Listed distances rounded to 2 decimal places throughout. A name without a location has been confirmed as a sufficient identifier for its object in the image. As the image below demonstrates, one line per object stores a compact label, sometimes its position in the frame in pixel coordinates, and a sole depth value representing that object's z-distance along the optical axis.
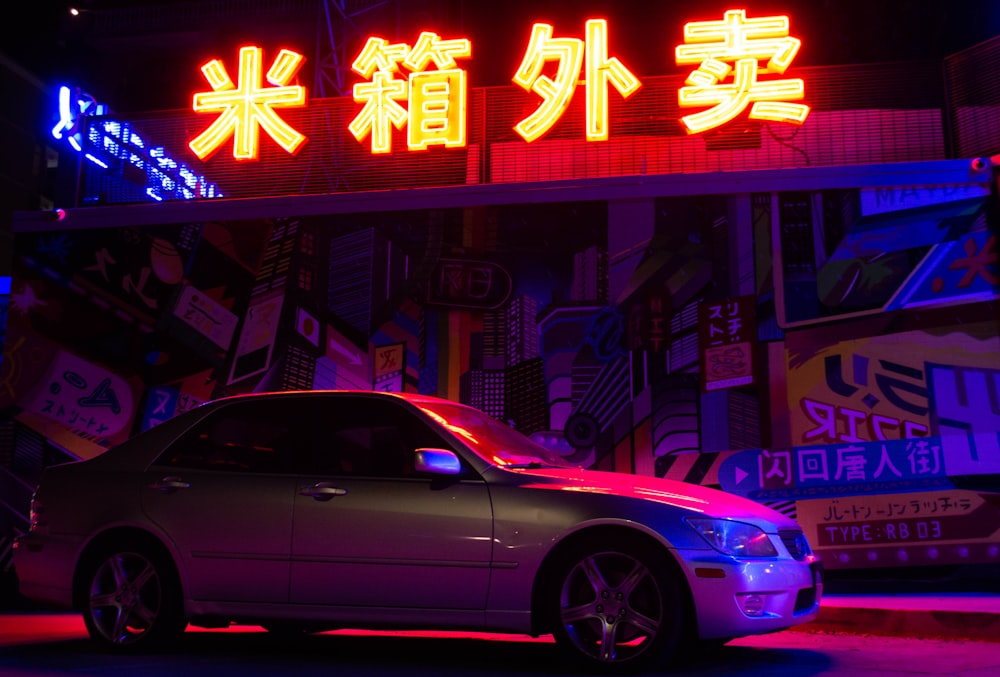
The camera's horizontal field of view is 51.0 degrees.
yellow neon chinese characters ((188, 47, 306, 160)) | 12.57
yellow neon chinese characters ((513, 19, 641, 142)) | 11.89
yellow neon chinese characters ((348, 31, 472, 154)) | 12.17
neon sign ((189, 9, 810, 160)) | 11.62
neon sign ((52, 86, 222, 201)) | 13.11
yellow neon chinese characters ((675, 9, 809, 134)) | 11.44
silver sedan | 5.45
